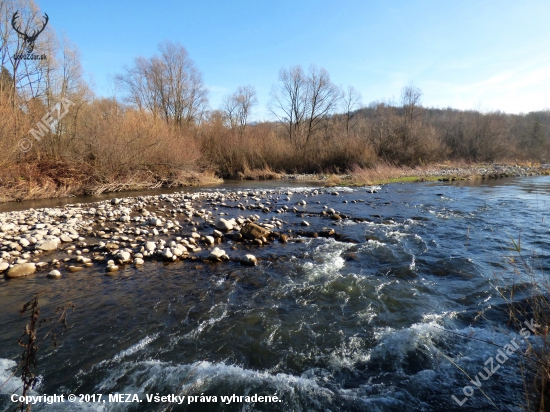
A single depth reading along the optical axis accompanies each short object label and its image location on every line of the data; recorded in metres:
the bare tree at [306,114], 39.25
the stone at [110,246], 6.62
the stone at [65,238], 7.13
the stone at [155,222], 8.66
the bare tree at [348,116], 41.74
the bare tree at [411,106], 41.12
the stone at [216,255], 6.21
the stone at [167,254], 6.17
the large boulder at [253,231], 7.60
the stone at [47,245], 6.51
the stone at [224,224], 8.31
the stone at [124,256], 5.99
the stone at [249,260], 6.04
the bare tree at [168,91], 33.94
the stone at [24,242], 6.61
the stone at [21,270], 5.27
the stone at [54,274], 5.28
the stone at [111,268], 5.60
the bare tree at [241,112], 40.94
